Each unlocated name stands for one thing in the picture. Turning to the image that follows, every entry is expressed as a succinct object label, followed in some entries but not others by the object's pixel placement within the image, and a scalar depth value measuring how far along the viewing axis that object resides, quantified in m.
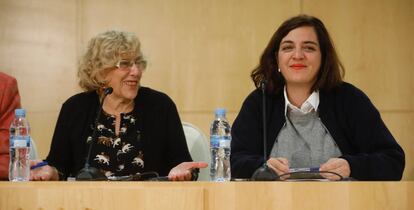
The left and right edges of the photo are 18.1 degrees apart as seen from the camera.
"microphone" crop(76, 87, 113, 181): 4.69
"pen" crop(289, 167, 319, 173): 4.68
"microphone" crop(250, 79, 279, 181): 4.24
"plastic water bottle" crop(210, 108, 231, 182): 5.11
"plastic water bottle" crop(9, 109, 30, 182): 4.89
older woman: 6.25
